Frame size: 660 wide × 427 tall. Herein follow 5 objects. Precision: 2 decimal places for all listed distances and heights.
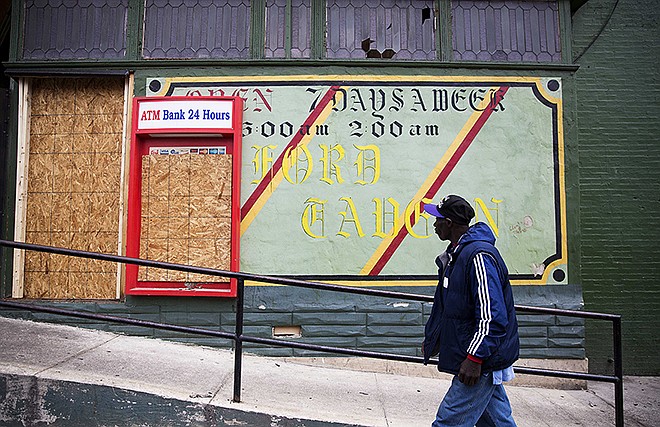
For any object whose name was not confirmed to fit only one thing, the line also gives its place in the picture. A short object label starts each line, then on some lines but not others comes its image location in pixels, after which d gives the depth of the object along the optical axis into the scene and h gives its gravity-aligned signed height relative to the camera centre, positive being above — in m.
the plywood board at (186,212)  6.65 +0.37
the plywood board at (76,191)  6.91 +0.63
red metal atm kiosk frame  6.60 +1.27
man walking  3.36 -0.49
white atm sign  6.63 +1.48
